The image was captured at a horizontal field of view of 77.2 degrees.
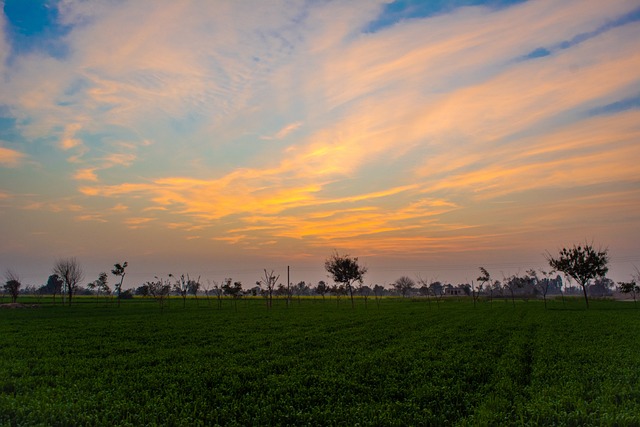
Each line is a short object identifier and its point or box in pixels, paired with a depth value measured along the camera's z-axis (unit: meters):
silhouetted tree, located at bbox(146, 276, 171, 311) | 83.57
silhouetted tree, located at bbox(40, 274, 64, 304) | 184.80
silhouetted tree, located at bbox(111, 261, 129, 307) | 87.12
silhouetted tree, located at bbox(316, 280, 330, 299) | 118.25
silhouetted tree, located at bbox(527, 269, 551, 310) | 111.21
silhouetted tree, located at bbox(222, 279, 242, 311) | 82.31
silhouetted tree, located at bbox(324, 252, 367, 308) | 89.44
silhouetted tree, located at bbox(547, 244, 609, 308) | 66.19
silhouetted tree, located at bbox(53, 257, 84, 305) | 88.86
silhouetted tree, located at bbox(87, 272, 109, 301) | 124.25
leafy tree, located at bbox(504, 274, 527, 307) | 96.16
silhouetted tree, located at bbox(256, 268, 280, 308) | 75.94
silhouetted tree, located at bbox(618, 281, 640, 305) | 75.50
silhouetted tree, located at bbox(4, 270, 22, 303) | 80.75
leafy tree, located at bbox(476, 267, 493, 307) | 100.59
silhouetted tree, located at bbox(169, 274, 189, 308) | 85.74
